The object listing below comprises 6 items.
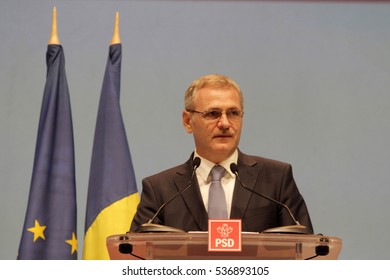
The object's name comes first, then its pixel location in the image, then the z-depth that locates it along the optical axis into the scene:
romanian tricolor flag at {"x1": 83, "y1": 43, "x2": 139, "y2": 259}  8.98
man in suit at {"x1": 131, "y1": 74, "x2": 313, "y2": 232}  6.27
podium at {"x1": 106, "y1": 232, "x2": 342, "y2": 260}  4.94
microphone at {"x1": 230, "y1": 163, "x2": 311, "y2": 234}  5.16
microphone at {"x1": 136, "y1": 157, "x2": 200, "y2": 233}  5.22
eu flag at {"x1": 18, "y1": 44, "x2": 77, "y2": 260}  8.90
